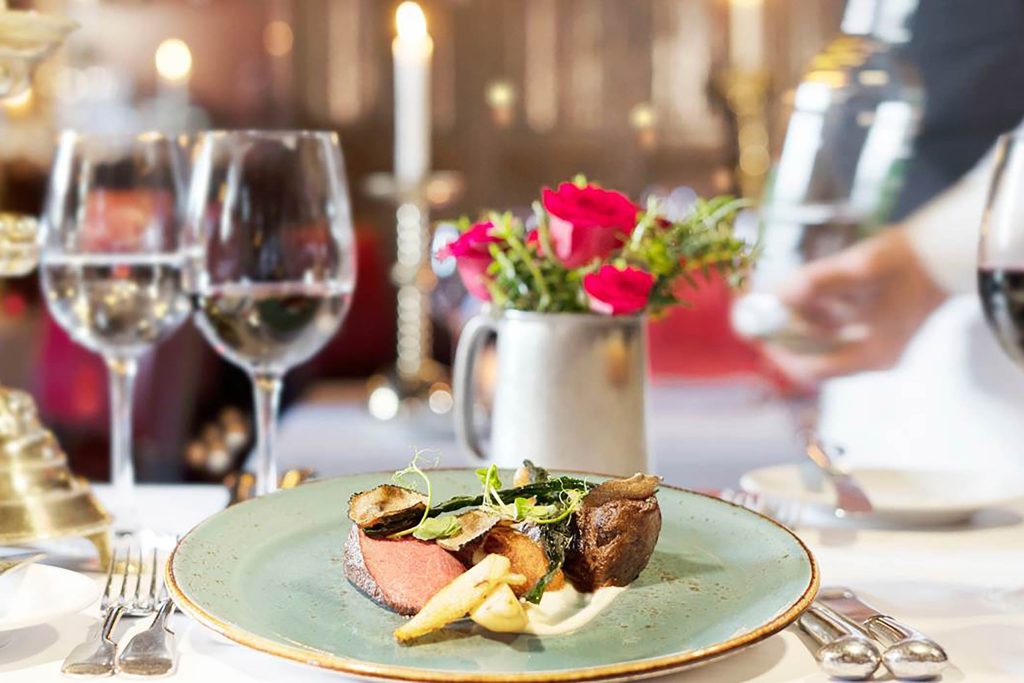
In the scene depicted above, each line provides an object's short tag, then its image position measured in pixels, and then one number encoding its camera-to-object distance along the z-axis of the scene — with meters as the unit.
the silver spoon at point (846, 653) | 0.54
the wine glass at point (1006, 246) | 0.72
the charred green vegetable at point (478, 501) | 0.58
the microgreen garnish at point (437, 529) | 0.57
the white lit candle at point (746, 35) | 4.52
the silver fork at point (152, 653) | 0.54
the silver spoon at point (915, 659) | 0.53
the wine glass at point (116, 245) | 0.86
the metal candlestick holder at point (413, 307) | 2.21
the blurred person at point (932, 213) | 1.24
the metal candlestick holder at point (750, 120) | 3.94
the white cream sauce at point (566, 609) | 0.55
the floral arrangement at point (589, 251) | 0.82
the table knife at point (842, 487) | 0.85
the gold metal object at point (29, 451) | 0.76
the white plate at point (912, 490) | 0.84
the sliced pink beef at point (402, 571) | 0.55
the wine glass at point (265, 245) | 0.82
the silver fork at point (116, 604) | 0.55
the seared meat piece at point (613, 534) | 0.59
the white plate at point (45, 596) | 0.56
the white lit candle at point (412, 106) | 2.28
